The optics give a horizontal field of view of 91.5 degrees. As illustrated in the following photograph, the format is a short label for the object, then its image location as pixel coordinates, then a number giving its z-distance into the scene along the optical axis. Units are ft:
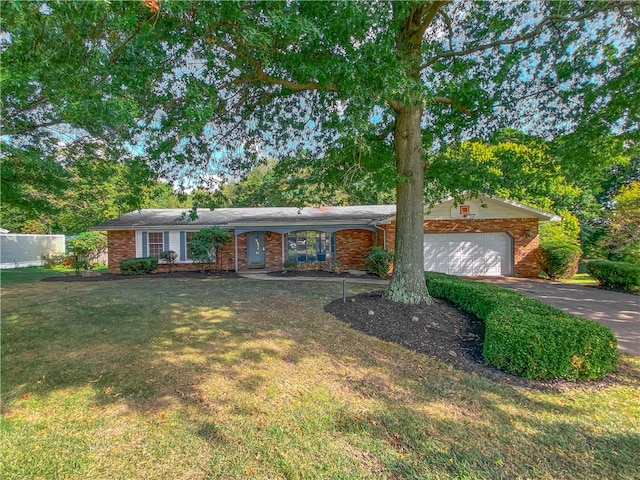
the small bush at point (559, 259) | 41.88
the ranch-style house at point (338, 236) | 44.06
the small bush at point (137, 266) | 46.24
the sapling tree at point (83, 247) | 47.64
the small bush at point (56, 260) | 64.95
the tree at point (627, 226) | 41.55
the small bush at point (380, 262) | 41.47
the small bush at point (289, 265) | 49.11
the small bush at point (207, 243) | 44.45
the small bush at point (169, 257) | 47.91
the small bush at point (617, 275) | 32.58
